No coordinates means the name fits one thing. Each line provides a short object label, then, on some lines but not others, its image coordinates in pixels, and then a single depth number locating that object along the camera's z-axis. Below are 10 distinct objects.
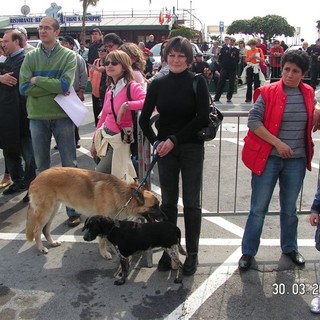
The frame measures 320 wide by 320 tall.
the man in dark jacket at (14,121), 5.21
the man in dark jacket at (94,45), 9.22
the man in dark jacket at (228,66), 13.12
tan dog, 3.79
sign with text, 43.44
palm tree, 34.75
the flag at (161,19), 39.92
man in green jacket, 4.40
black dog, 3.36
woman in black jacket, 3.23
